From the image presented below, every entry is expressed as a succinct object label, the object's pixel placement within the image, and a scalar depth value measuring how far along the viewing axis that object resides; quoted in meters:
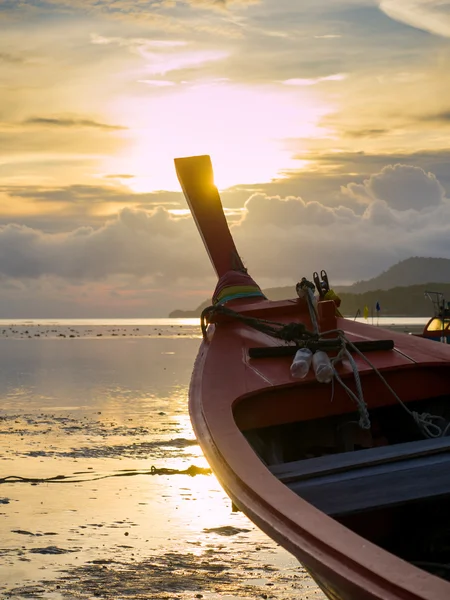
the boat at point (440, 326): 27.20
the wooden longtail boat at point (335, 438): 3.58
